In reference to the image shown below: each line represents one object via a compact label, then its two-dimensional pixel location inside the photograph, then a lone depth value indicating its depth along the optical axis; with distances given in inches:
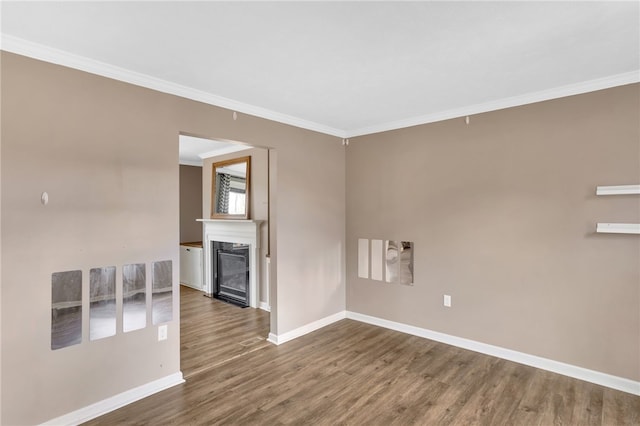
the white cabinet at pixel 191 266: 237.5
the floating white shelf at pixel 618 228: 99.9
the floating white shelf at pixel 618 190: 99.0
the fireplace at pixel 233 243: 191.8
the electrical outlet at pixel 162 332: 105.2
